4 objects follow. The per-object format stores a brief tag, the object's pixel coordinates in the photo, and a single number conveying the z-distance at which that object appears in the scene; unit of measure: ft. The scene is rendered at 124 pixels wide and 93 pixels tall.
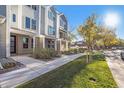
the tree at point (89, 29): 20.34
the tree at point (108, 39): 37.48
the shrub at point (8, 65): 13.59
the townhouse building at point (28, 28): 17.59
